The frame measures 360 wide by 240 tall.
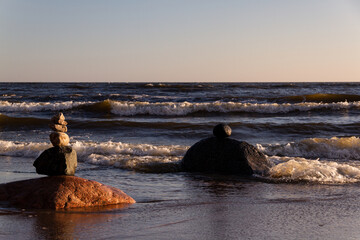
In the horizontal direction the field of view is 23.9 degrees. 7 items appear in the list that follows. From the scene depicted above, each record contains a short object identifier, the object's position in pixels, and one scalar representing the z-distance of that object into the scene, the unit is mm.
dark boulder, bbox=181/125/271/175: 13524
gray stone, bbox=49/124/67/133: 10430
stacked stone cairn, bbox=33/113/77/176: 9679
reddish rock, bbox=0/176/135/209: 8864
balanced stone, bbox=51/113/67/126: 10341
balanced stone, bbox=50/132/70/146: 10014
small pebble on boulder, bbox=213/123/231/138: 14001
